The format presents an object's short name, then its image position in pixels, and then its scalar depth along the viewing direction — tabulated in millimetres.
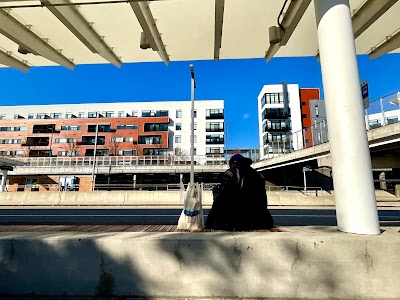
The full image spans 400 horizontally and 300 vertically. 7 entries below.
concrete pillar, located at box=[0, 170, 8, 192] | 30102
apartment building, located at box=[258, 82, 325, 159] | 70250
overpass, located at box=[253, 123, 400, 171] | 14515
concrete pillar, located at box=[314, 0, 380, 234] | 2922
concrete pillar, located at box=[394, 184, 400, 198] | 25030
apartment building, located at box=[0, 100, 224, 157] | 70125
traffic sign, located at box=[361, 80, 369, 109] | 3440
